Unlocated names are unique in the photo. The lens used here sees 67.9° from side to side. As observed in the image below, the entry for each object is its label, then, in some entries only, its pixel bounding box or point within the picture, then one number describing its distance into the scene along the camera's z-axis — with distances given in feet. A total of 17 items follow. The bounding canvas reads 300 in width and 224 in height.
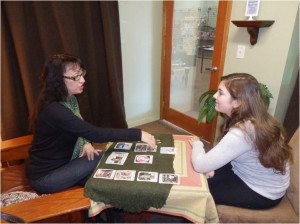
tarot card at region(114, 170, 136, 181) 3.51
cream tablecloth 3.28
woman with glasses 4.07
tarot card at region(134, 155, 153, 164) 3.93
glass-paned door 8.02
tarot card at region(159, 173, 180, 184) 3.42
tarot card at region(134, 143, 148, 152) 4.30
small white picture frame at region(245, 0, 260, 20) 6.33
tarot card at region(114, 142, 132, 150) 4.42
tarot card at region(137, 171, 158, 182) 3.48
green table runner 3.28
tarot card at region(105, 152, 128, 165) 3.93
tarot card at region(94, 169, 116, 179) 3.57
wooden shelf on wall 5.96
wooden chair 3.31
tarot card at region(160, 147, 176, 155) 4.21
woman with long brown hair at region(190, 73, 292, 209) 3.61
